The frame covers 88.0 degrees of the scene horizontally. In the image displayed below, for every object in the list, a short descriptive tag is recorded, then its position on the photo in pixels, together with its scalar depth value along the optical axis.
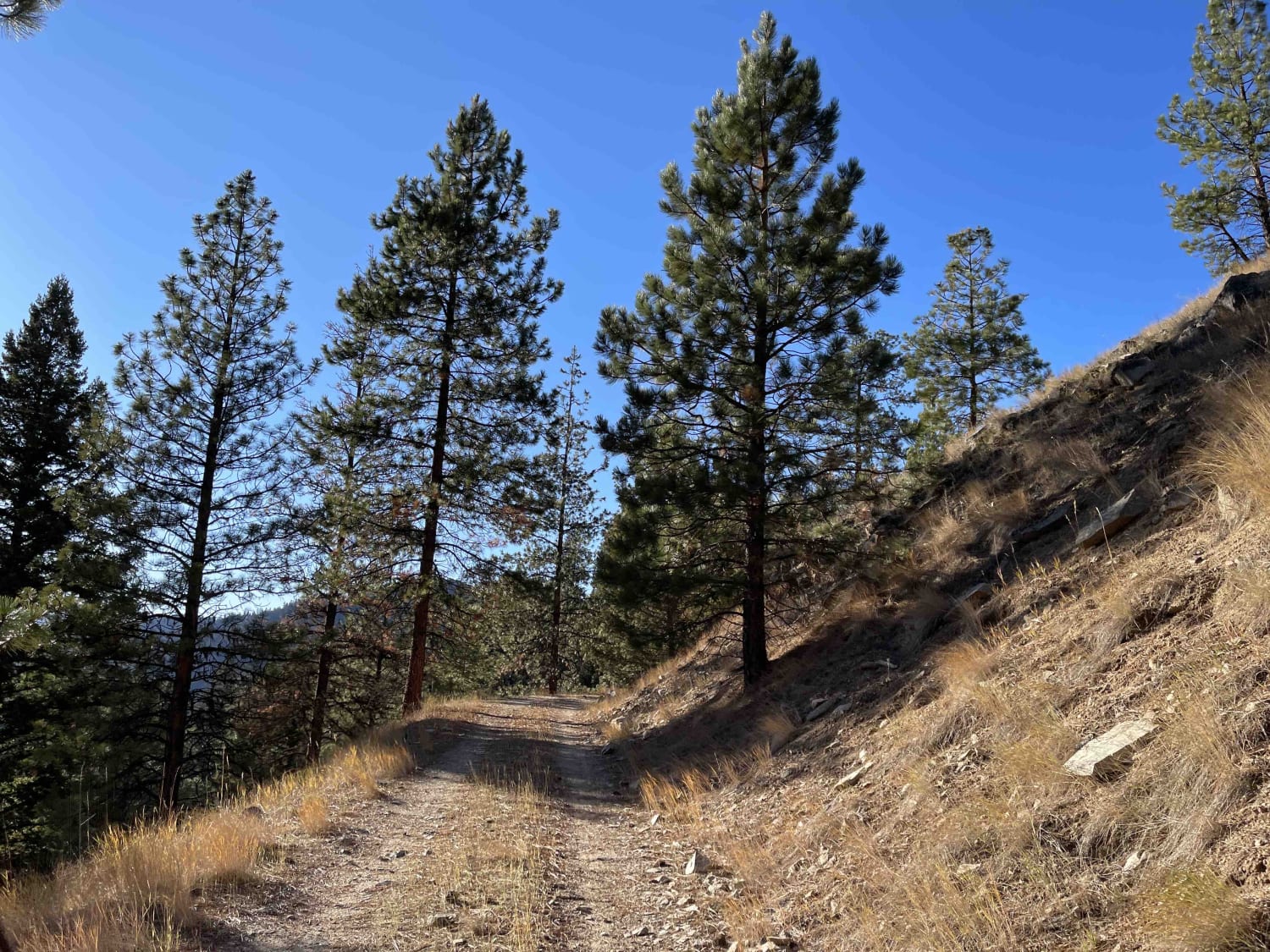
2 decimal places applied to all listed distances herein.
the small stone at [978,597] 8.33
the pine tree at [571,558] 30.03
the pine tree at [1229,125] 17.67
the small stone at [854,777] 6.07
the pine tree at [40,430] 15.73
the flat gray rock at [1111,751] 3.77
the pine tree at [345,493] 15.05
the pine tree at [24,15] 5.46
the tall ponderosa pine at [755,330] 11.33
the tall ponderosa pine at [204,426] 14.02
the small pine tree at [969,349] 24.55
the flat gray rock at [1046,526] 8.87
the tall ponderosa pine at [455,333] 16.09
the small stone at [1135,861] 3.18
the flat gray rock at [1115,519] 7.15
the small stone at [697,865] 5.79
